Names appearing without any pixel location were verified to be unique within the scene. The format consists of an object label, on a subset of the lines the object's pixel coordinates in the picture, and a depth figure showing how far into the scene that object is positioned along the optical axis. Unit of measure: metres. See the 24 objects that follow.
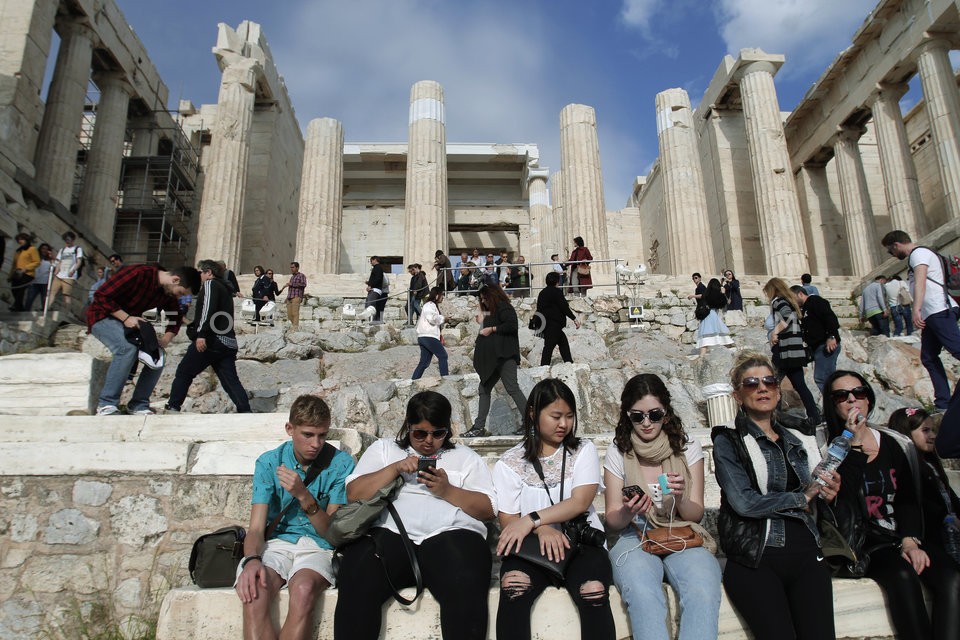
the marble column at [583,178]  17.81
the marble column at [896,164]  17.12
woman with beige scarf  2.58
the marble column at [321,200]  18.09
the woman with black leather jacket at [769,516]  2.58
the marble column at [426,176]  17.78
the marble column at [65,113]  16.08
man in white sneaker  4.71
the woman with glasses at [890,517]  2.68
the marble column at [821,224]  21.70
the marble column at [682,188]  18.19
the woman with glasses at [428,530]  2.57
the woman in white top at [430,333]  7.50
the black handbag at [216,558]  2.95
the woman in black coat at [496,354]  5.73
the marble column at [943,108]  15.21
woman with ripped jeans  2.57
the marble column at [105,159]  17.53
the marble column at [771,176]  17.73
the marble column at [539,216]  24.14
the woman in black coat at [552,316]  7.07
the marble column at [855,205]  18.78
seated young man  2.62
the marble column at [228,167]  17.05
